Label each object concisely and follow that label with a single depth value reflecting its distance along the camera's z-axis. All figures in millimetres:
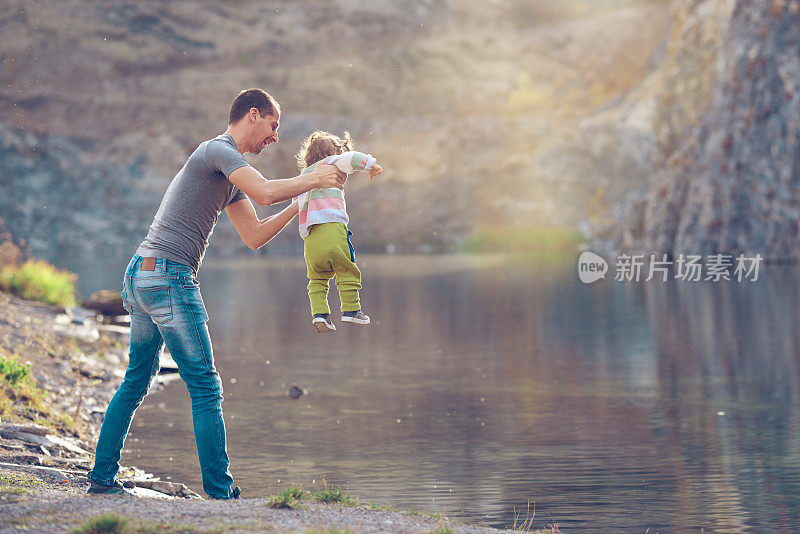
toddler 16141
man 16609
